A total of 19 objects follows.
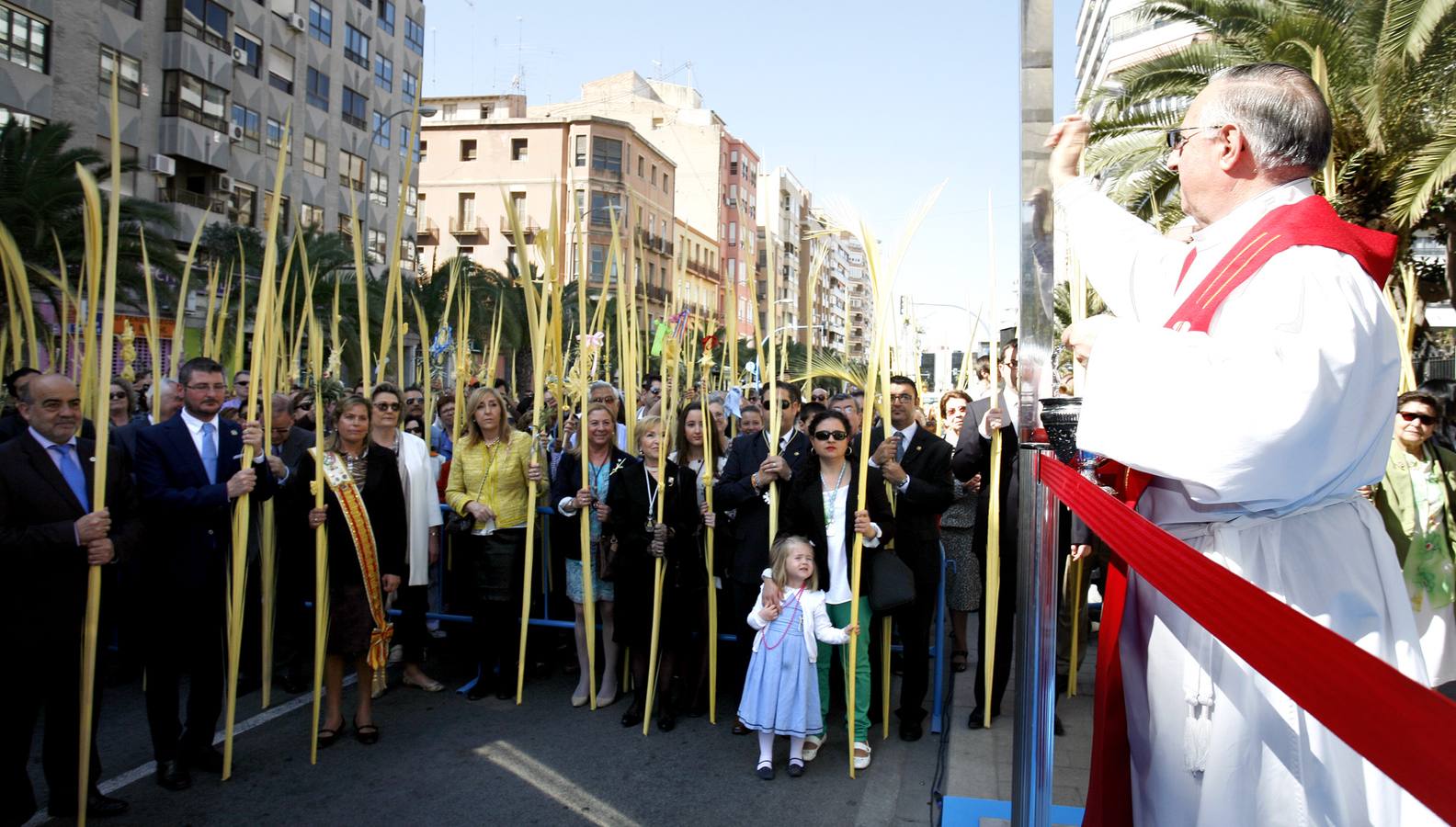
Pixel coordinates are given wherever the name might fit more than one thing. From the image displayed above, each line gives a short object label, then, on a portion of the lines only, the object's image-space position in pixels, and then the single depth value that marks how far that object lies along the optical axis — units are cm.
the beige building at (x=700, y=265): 5331
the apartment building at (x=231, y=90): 2378
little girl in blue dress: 475
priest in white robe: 140
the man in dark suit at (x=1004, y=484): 500
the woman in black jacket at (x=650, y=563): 555
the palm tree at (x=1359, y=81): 895
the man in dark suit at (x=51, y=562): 386
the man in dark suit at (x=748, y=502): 532
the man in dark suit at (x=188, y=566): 446
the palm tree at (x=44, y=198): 1423
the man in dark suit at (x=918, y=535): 525
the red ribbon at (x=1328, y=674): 74
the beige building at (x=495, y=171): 5200
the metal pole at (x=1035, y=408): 190
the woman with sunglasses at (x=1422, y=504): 435
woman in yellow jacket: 593
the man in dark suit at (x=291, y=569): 567
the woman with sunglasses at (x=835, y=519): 499
